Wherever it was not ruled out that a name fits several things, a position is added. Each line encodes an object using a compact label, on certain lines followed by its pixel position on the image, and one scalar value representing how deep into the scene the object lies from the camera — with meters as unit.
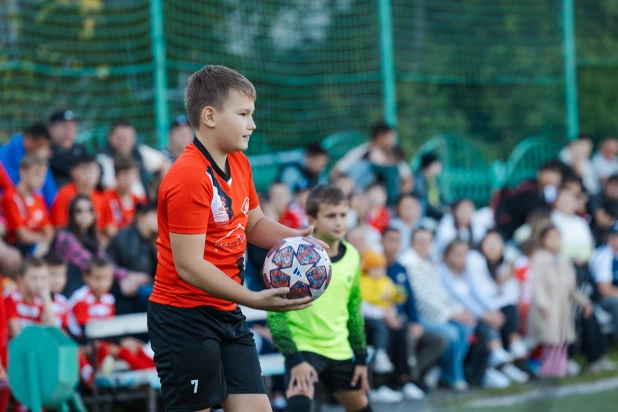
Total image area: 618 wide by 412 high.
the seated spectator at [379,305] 16.19
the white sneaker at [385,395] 16.29
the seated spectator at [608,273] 20.23
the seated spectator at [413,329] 17.12
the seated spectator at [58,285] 13.92
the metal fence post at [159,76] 19.47
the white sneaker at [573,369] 18.83
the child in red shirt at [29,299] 13.41
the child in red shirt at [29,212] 14.77
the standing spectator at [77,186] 15.42
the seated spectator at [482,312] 18.13
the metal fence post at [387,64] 23.84
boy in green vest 10.57
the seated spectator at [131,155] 16.57
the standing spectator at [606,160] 23.98
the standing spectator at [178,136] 16.99
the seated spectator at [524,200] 21.72
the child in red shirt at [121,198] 15.99
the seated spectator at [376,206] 18.72
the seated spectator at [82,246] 14.76
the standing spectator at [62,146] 16.41
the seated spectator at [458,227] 19.33
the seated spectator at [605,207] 22.06
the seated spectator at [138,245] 15.30
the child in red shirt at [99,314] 14.25
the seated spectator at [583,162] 23.28
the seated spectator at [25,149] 15.45
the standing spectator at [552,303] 18.65
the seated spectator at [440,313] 17.46
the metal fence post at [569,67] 28.44
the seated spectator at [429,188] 20.32
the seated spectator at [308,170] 18.72
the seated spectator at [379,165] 19.74
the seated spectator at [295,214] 17.06
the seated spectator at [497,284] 18.72
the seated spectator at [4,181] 15.08
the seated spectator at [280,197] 17.38
